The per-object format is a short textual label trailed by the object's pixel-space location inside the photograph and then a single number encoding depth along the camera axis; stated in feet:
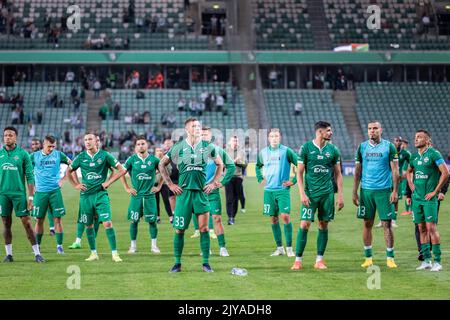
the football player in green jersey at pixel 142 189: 62.64
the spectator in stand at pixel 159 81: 204.03
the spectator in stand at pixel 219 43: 202.99
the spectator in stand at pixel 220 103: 195.62
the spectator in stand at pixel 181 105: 193.57
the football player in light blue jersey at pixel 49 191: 62.64
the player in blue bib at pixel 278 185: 59.52
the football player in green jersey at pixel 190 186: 49.62
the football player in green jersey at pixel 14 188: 55.42
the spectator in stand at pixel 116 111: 190.60
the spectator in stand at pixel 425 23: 209.87
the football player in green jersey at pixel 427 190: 51.70
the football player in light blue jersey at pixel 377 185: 52.08
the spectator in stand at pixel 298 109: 197.16
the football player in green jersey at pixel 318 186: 51.47
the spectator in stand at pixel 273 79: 208.54
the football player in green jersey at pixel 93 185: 56.39
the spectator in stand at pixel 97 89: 199.72
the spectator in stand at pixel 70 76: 203.10
